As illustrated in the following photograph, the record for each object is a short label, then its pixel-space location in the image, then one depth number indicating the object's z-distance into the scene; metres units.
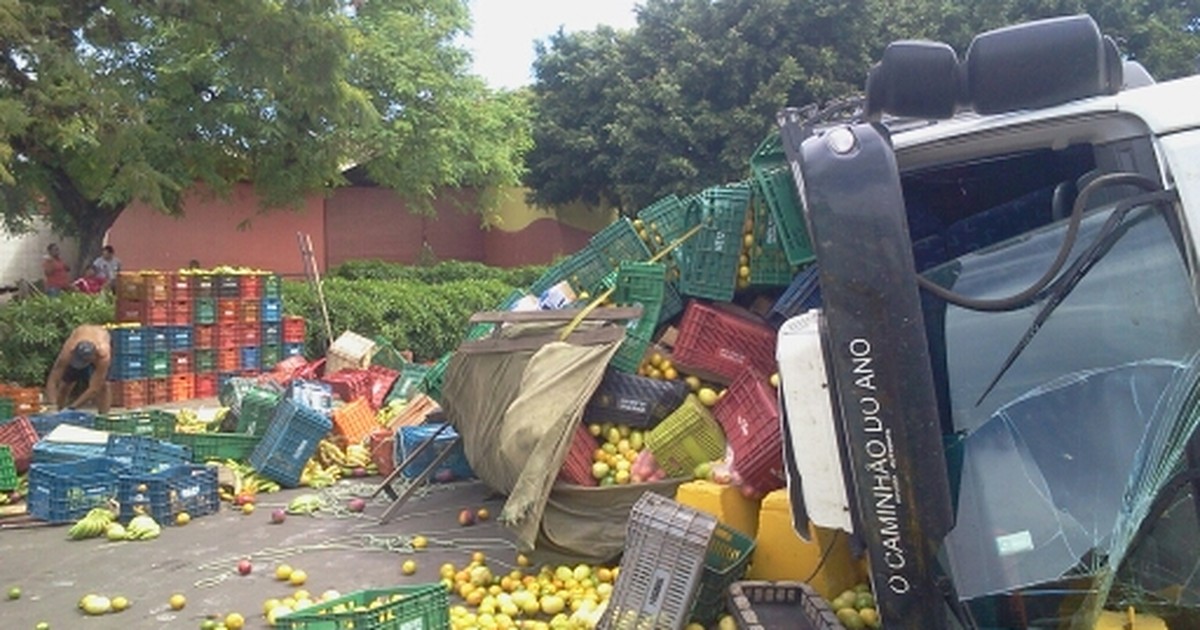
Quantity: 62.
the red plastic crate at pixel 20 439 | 9.66
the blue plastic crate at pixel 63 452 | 8.69
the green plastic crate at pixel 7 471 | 8.98
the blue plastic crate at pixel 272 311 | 15.44
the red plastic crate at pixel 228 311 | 14.73
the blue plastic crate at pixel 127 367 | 13.47
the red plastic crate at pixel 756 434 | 5.88
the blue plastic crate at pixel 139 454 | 8.47
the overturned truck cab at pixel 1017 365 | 2.50
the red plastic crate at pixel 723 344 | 6.88
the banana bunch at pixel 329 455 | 10.07
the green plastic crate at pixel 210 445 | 9.88
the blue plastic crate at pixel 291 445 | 9.34
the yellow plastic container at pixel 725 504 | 6.02
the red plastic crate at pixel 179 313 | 14.07
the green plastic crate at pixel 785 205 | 6.71
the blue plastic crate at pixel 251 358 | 15.18
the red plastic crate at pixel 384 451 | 9.62
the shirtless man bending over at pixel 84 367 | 12.35
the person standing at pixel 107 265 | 18.33
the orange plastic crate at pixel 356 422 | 10.46
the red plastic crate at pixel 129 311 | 13.91
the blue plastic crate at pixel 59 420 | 10.38
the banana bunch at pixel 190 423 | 10.82
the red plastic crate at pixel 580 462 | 6.69
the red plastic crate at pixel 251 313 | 15.11
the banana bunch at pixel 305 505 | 8.41
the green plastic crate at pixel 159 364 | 13.77
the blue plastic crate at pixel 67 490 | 8.07
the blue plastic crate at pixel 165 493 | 8.05
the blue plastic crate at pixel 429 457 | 8.95
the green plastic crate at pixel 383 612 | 4.40
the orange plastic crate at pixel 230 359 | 14.83
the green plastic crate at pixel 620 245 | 8.18
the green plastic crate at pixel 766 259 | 7.17
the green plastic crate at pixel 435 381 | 8.15
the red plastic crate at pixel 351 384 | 12.13
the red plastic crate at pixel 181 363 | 14.12
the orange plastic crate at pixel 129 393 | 13.49
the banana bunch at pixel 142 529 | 7.61
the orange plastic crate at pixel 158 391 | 13.81
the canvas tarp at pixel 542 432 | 6.46
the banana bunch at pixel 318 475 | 9.45
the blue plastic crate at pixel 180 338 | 14.06
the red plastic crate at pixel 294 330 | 16.04
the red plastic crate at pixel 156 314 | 13.77
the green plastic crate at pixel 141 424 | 10.13
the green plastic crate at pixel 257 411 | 10.28
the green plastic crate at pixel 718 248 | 7.24
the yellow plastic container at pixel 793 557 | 5.08
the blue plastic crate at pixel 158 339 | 13.74
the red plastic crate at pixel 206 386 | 14.55
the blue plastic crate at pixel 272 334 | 15.47
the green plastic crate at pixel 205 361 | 14.55
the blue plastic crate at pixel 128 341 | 13.48
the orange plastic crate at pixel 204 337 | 14.52
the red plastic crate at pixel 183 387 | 14.15
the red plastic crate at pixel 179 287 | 14.05
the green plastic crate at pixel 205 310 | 14.37
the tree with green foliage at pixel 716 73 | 23.62
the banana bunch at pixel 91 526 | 7.63
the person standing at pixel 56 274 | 18.53
